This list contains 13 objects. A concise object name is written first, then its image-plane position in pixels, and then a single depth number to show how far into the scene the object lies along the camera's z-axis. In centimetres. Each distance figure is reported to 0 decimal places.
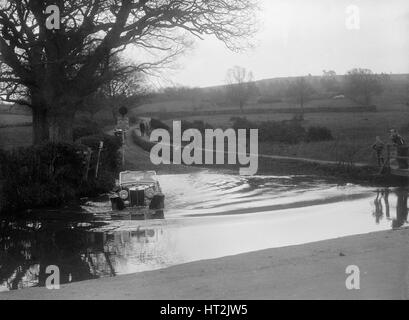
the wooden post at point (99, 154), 2541
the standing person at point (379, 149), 3085
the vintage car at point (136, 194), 1984
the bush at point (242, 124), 5425
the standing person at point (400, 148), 2898
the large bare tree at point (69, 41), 2662
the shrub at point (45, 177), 2020
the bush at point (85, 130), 3991
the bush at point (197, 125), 5516
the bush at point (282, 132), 5125
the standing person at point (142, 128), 5344
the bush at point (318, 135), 4928
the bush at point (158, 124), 5447
